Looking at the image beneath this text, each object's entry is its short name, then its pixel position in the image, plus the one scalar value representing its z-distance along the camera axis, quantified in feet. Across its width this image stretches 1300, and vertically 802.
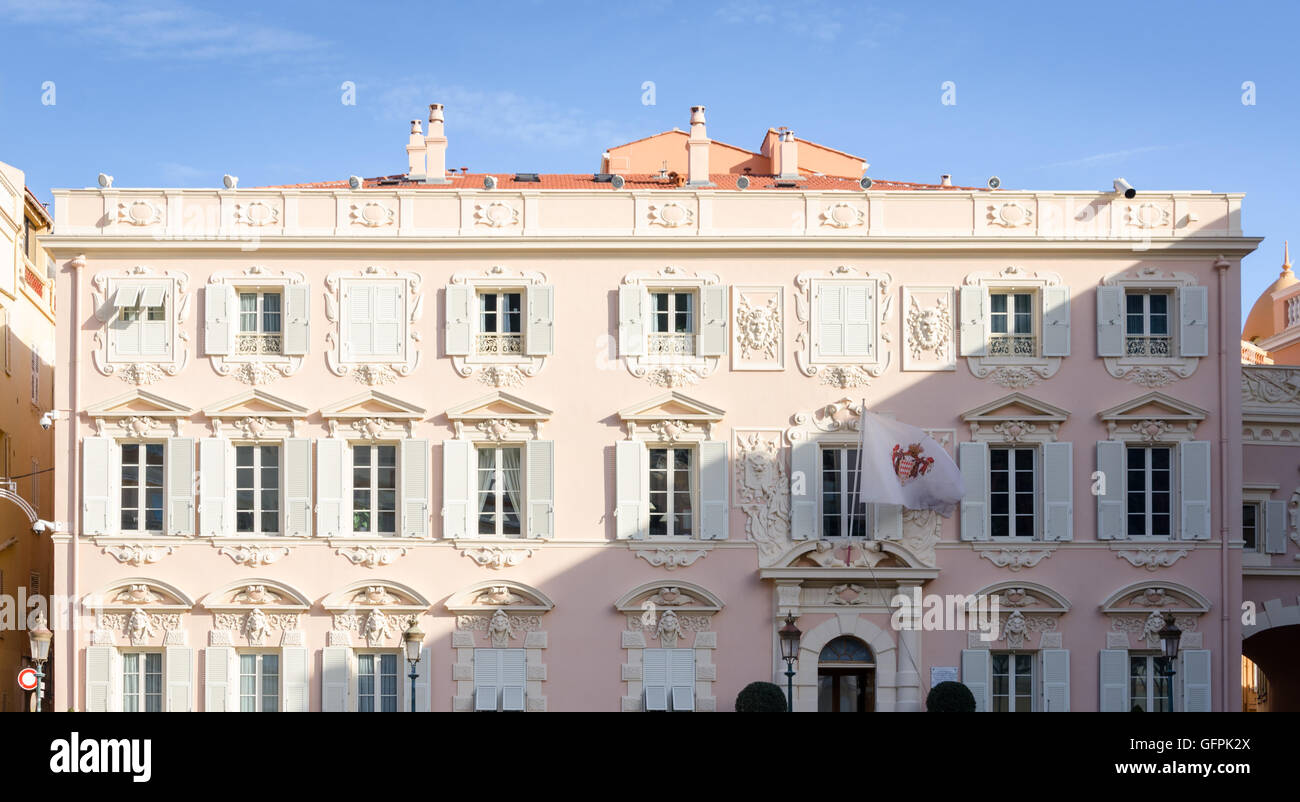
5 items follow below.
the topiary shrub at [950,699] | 86.79
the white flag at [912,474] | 88.43
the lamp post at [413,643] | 81.51
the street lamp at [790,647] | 83.70
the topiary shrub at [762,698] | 86.07
